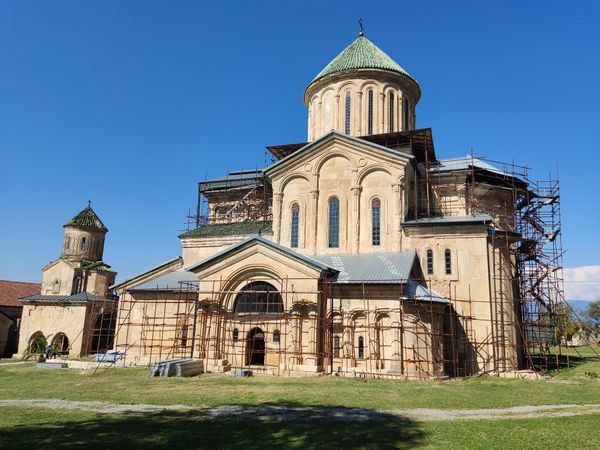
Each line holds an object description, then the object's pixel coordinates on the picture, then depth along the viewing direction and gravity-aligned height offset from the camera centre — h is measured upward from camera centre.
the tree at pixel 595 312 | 61.58 +4.28
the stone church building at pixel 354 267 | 22.16 +3.58
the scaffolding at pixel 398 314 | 21.91 +1.17
